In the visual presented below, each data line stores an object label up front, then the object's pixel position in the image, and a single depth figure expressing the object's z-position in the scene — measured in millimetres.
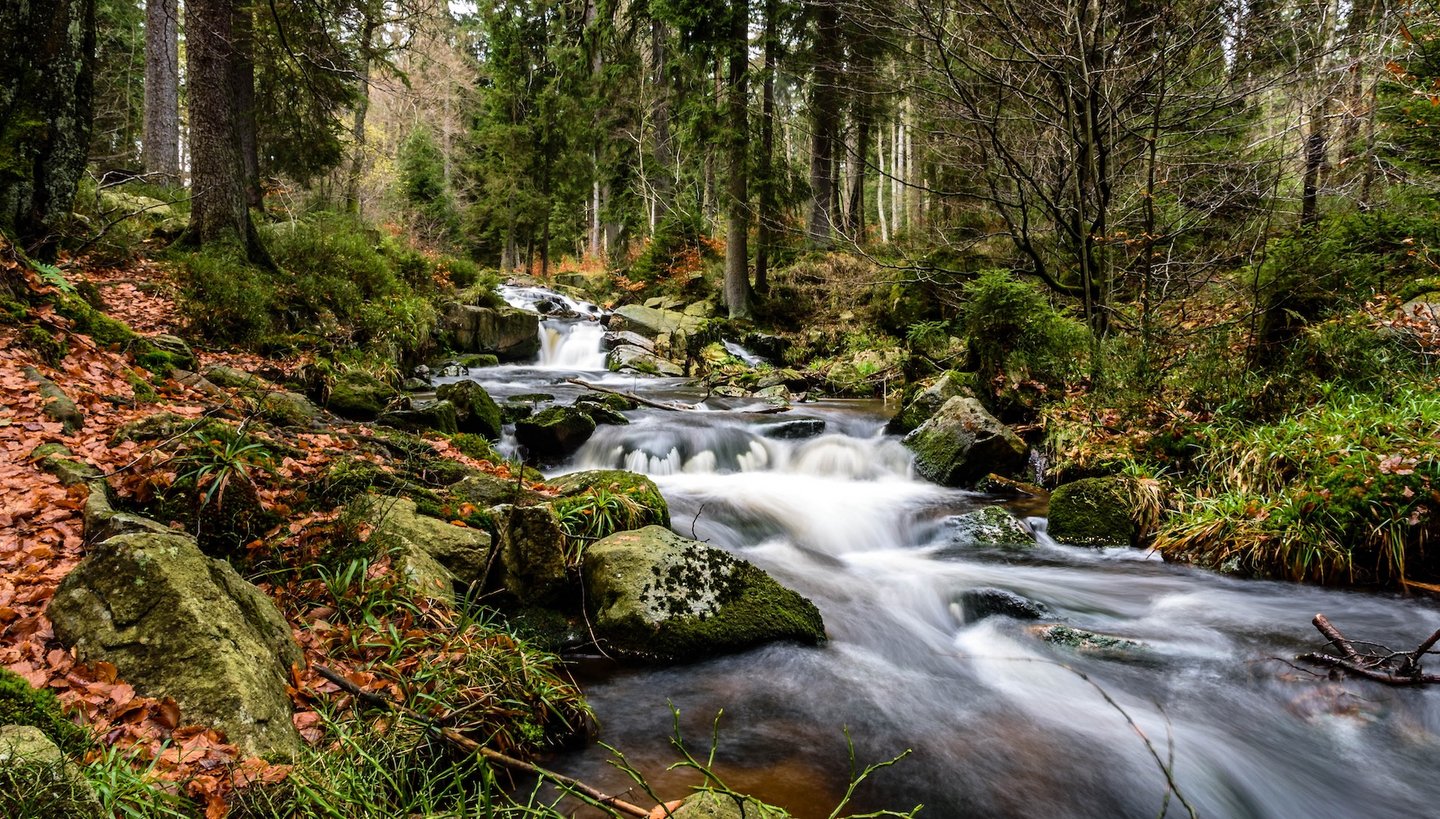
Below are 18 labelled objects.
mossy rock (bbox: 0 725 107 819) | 1628
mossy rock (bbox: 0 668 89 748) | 2016
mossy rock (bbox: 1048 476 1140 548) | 6273
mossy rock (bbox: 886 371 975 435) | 9336
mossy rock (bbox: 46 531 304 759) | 2338
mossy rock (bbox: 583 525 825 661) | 4090
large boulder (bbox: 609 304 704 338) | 17016
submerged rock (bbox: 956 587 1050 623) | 4953
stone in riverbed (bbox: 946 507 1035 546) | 6473
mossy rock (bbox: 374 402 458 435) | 6984
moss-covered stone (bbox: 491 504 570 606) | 4172
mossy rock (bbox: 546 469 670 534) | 5242
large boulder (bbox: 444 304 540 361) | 14523
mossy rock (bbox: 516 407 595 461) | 8016
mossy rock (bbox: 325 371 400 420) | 7234
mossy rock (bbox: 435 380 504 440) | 7941
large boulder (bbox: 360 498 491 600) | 3820
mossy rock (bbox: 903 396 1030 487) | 8000
